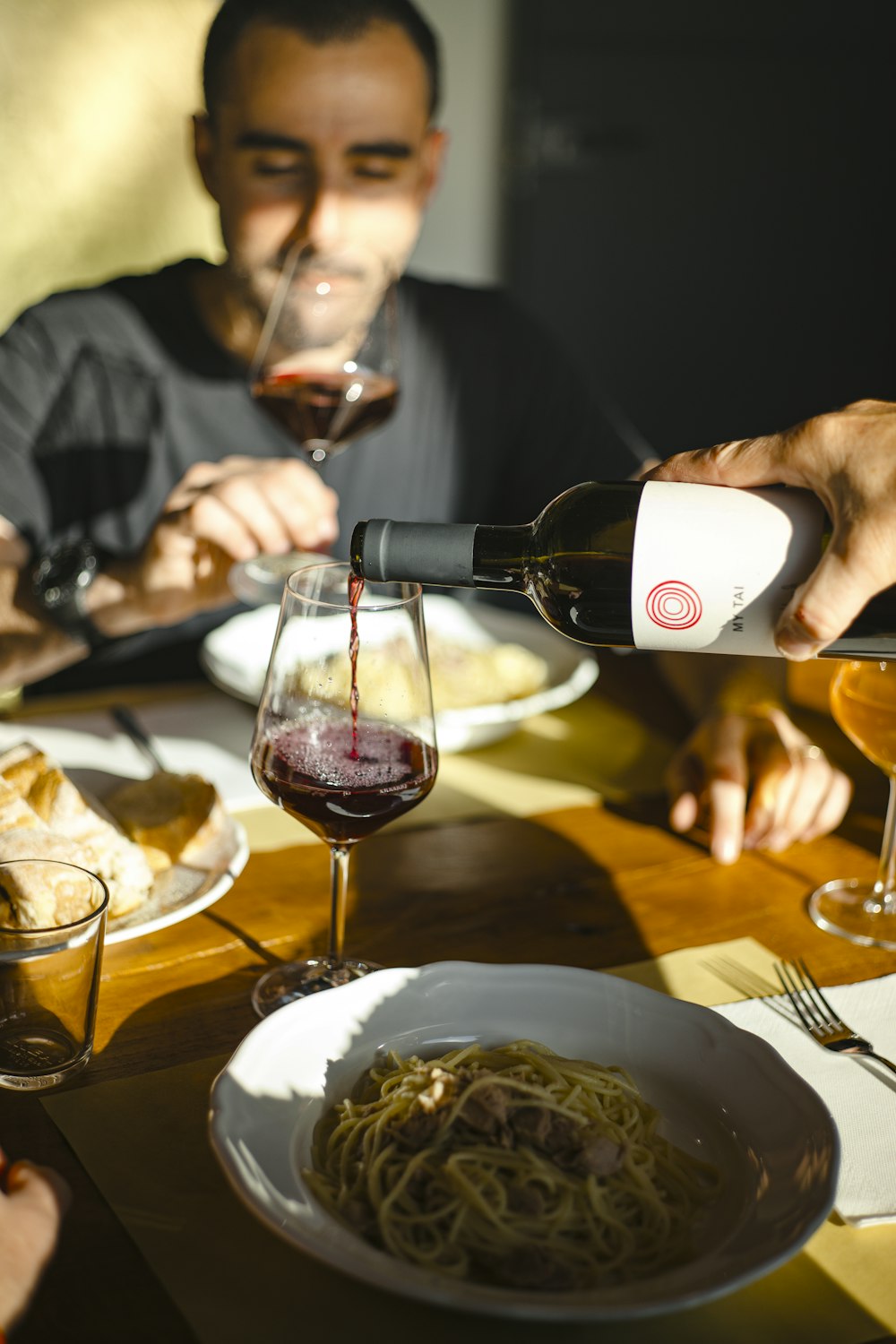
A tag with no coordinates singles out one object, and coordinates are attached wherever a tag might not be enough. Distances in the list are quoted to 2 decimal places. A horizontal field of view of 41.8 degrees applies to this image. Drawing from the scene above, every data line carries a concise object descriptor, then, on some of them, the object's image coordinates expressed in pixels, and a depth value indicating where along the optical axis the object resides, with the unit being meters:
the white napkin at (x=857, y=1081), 0.79
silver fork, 0.94
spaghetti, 0.68
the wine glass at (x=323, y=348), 1.68
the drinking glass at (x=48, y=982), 0.84
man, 2.18
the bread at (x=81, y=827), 1.06
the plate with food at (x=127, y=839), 1.01
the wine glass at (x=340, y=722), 0.95
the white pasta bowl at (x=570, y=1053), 0.62
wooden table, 0.94
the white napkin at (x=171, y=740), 1.46
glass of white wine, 1.15
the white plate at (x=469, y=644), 1.53
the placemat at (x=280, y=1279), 0.67
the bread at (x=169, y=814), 1.17
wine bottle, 0.87
